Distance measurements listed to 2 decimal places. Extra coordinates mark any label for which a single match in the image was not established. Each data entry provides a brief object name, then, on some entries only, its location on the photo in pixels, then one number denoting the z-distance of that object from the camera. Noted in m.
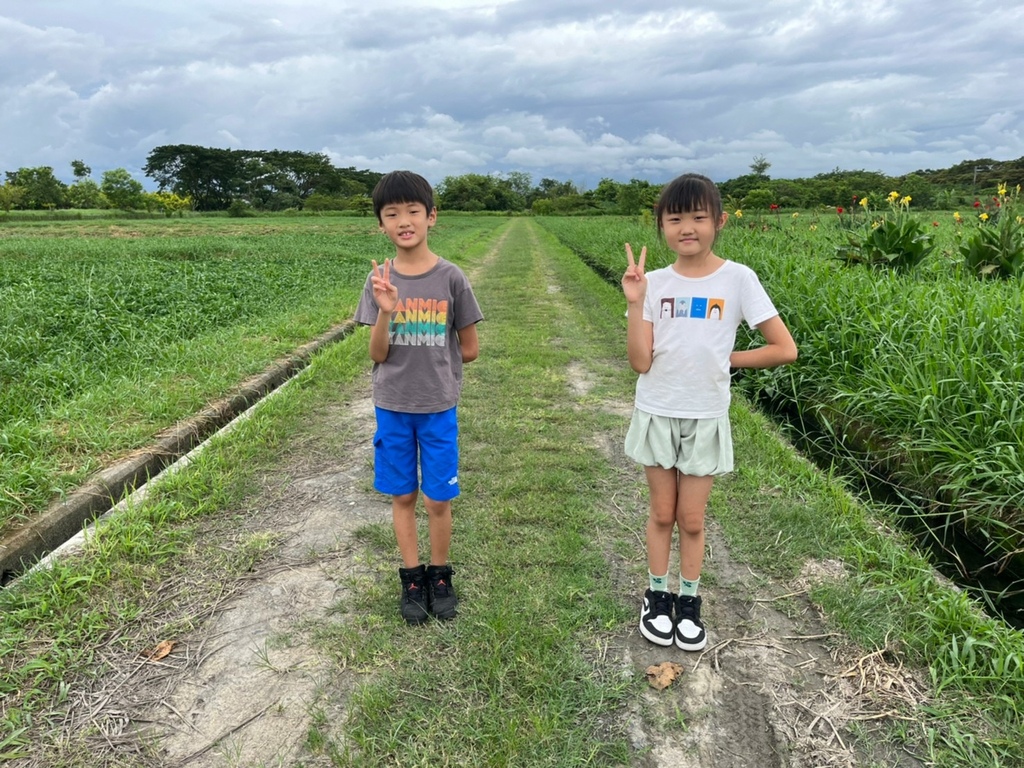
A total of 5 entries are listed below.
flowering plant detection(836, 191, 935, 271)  6.27
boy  2.24
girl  2.06
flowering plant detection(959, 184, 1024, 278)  5.63
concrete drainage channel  2.77
